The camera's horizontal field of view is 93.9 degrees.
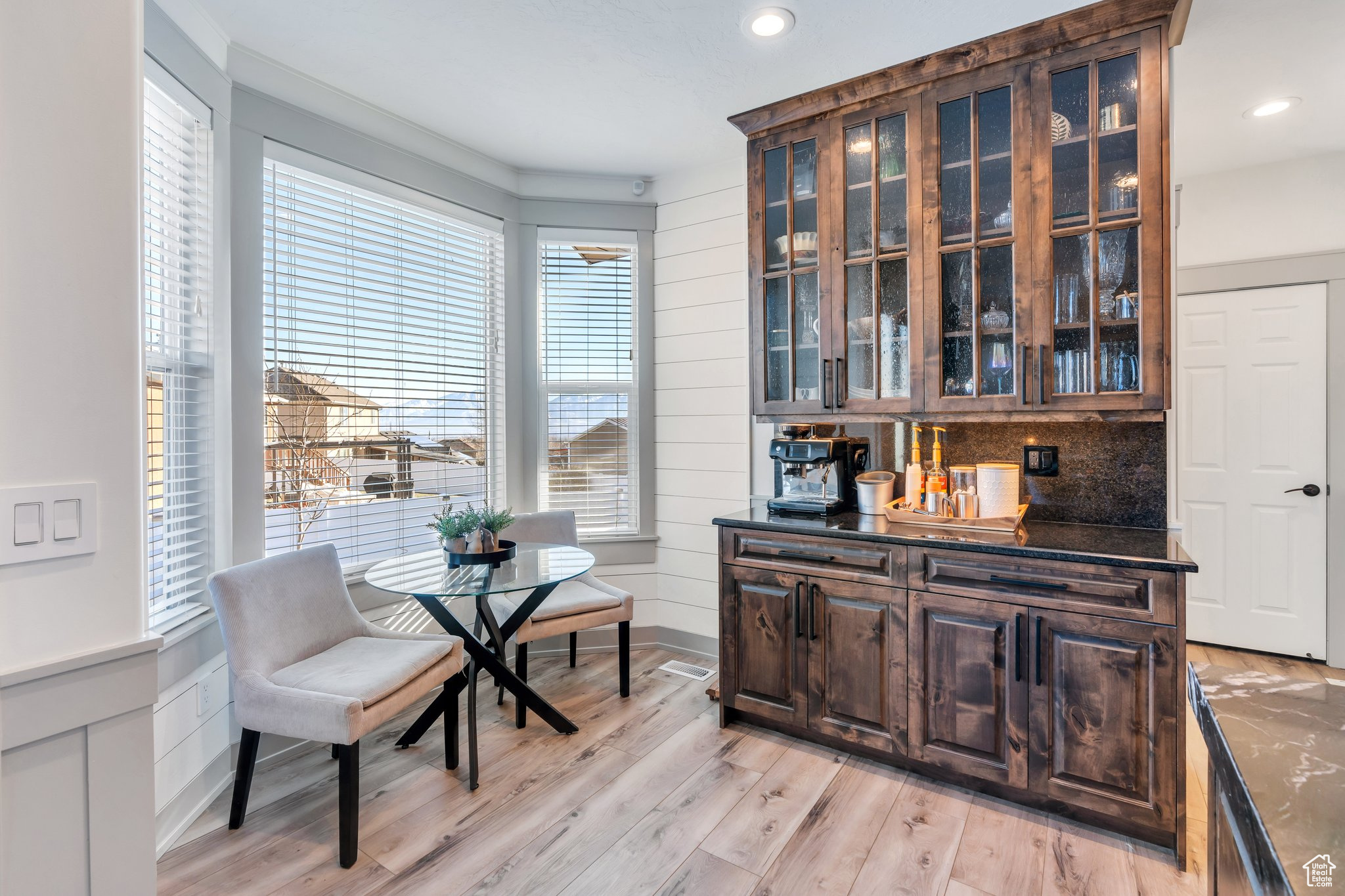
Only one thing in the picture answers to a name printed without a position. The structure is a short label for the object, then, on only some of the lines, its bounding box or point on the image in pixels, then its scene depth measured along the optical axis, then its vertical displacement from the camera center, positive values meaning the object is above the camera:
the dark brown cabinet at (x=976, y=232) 2.12 +0.84
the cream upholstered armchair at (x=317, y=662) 1.92 -0.76
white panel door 3.33 -0.08
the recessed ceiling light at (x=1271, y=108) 2.75 +1.52
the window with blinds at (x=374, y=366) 2.63 +0.39
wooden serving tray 2.36 -0.28
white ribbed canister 2.39 -0.16
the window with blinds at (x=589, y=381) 3.71 +0.40
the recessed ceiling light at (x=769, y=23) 2.22 +1.55
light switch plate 1.01 -0.12
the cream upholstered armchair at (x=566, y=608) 2.84 -0.75
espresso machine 2.78 -0.09
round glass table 2.31 -0.51
